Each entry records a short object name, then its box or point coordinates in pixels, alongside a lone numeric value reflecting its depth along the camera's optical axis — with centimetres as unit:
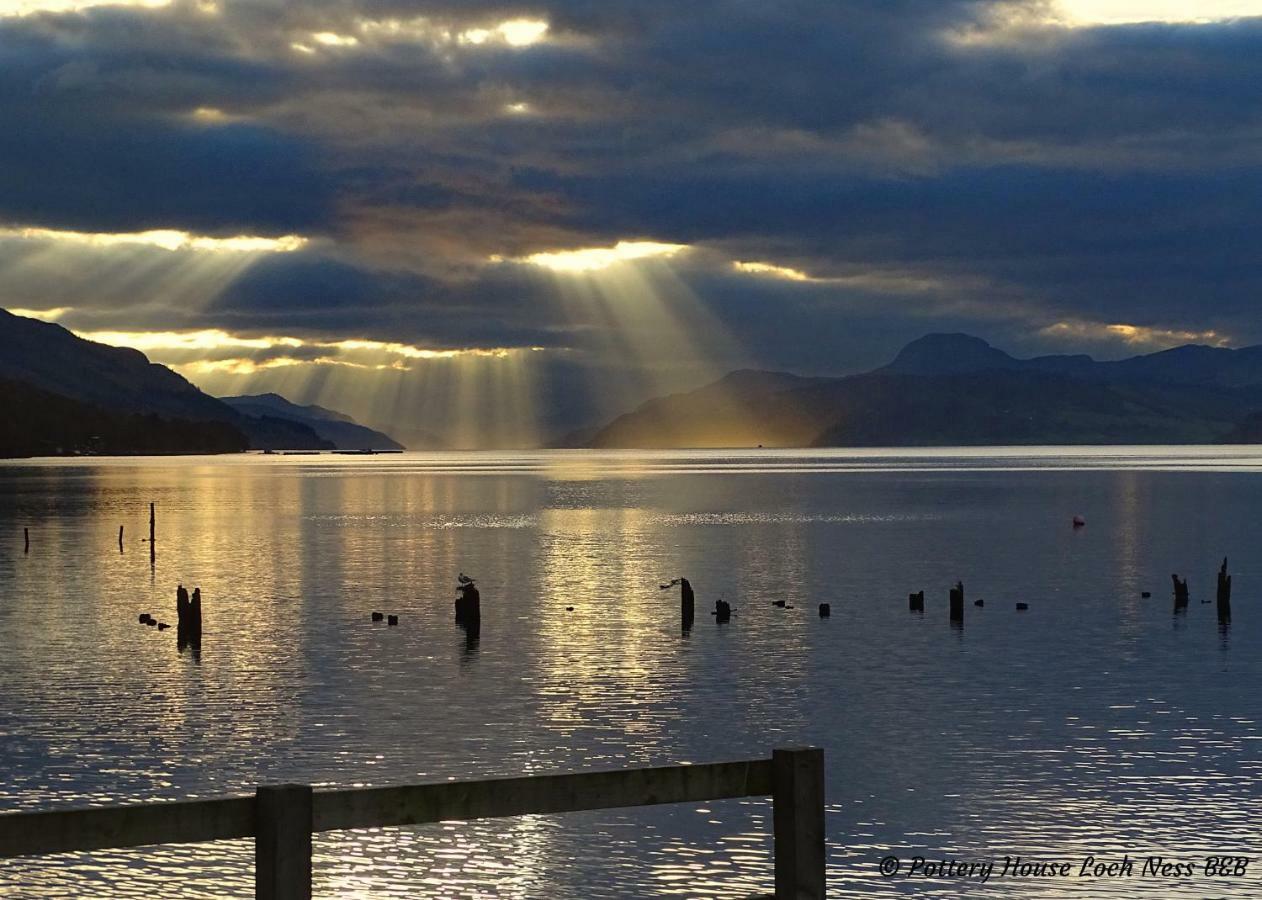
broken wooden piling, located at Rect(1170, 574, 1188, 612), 7131
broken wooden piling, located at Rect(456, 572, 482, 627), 6294
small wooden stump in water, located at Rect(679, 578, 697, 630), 6438
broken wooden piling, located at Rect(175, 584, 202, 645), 6012
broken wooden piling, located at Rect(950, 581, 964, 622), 6669
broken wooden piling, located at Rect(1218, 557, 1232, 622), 6804
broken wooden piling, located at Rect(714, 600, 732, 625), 6691
